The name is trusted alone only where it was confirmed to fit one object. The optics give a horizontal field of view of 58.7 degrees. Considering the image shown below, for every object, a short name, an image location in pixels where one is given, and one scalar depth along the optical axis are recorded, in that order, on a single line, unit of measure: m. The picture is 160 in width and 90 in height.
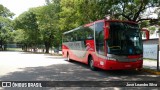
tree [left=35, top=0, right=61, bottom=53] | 23.20
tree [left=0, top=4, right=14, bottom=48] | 37.37
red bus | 7.77
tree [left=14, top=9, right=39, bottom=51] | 31.48
